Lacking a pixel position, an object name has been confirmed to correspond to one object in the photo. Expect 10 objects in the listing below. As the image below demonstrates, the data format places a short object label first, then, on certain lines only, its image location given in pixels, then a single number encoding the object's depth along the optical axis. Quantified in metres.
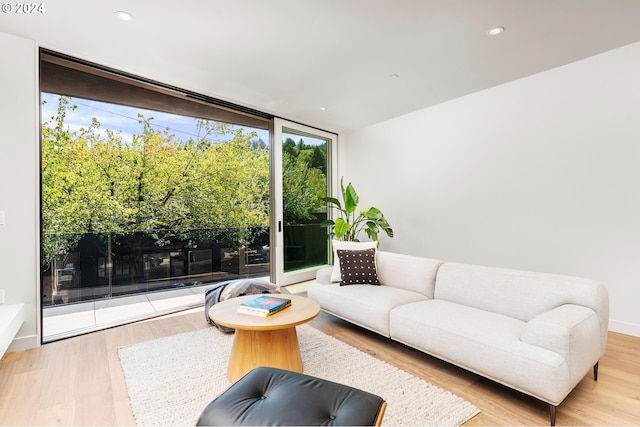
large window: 3.63
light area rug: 1.71
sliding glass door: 4.63
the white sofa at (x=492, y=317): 1.67
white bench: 2.07
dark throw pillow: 3.15
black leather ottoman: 1.15
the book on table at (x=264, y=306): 2.12
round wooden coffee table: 1.99
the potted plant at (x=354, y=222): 4.57
